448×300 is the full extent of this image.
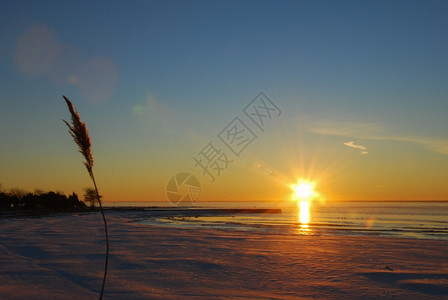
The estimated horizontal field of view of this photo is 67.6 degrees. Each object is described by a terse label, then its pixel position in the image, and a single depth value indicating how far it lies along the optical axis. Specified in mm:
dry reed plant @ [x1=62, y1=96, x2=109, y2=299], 4055
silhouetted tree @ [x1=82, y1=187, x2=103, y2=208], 118212
